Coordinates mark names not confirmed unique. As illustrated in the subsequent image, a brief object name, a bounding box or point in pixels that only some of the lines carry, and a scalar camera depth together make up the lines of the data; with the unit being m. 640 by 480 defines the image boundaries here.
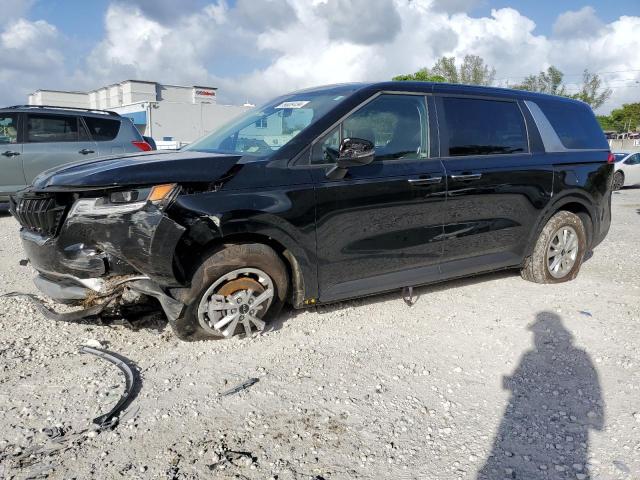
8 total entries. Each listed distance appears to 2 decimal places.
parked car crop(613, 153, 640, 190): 17.02
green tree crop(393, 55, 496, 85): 38.06
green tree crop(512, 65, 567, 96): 37.25
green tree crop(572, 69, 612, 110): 39.69
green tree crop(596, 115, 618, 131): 59.84
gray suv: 8.24
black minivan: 3.27
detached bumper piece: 2.70
